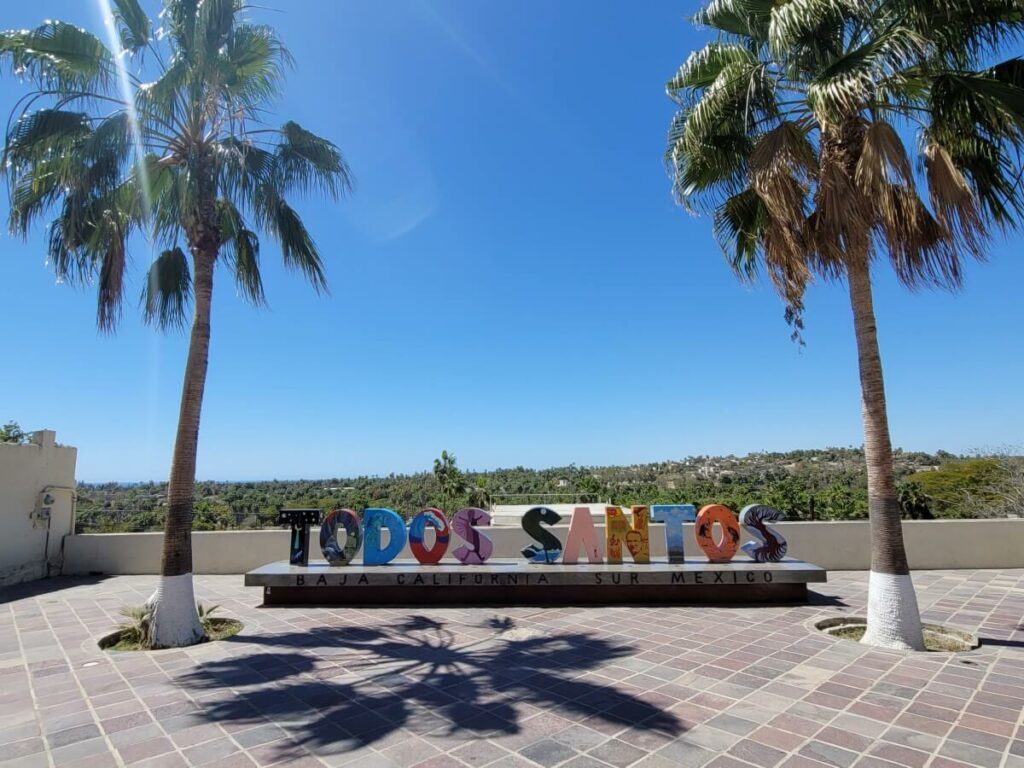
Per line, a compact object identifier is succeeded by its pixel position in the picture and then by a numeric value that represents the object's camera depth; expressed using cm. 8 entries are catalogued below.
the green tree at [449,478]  3284
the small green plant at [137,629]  683
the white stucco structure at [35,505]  1088
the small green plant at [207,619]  755
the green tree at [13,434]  1218
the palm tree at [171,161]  677
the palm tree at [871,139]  588
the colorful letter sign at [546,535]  916
